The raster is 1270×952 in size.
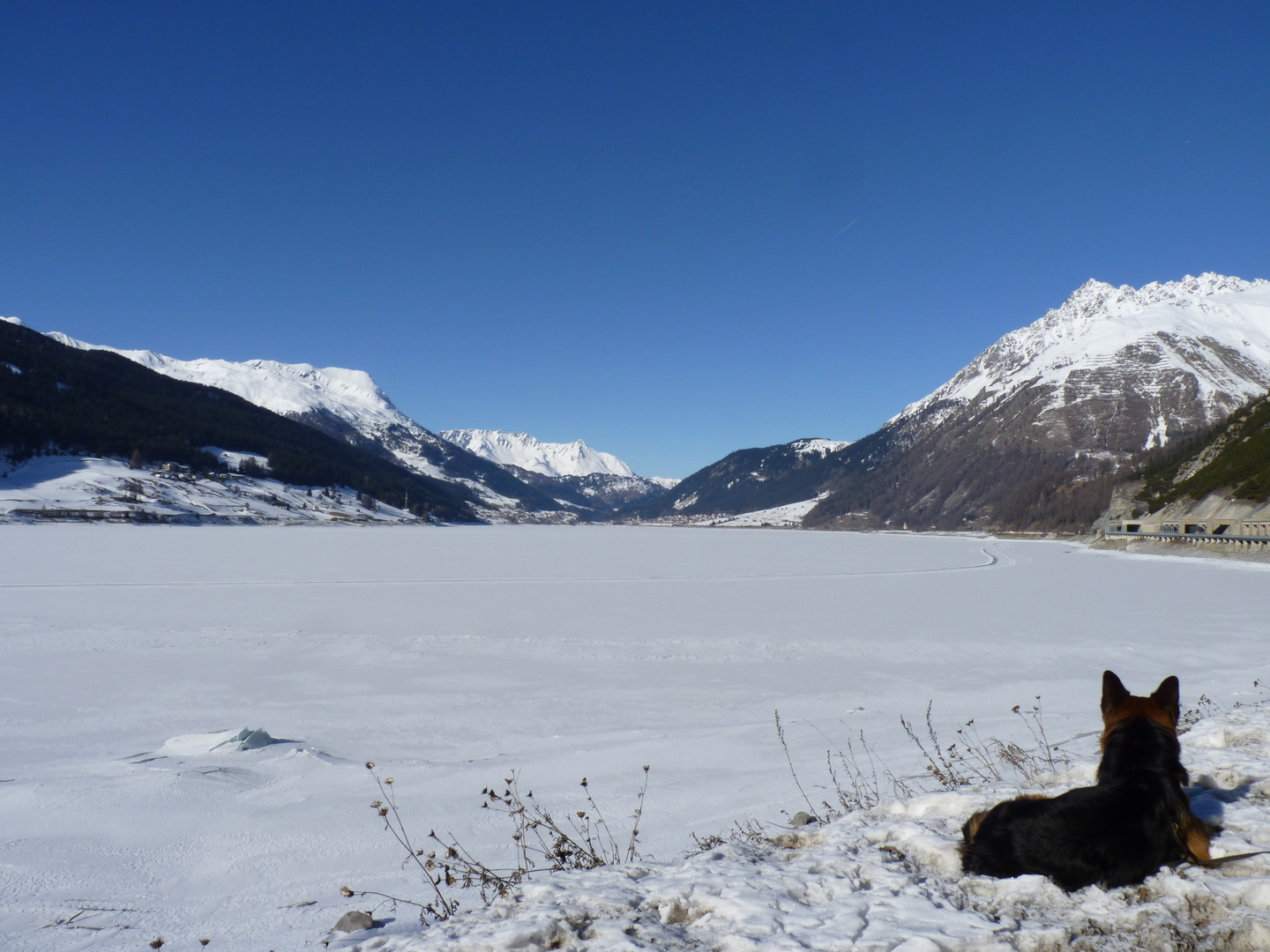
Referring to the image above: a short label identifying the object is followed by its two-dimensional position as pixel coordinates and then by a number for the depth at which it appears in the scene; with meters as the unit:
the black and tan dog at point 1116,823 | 3.00
